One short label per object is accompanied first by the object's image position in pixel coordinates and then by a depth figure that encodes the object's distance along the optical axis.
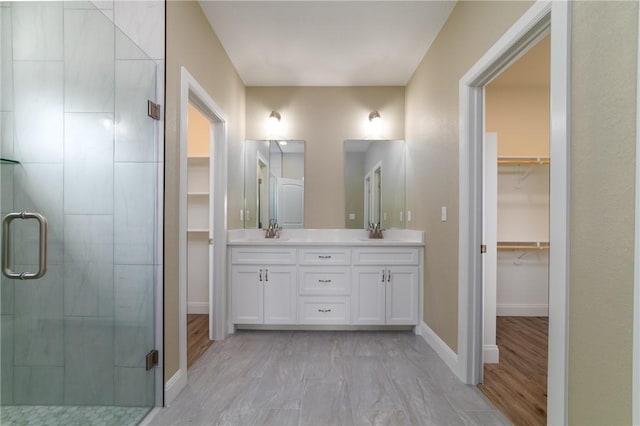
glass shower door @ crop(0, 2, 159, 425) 1.30
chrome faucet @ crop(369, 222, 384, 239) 3.49
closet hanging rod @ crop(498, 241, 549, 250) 3.43
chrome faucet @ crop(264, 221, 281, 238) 3.51
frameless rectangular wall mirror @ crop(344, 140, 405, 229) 3.53
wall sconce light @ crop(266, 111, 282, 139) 3.59
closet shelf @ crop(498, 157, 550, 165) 3.35
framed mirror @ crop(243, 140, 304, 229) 3.55
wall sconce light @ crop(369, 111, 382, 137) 3.58
